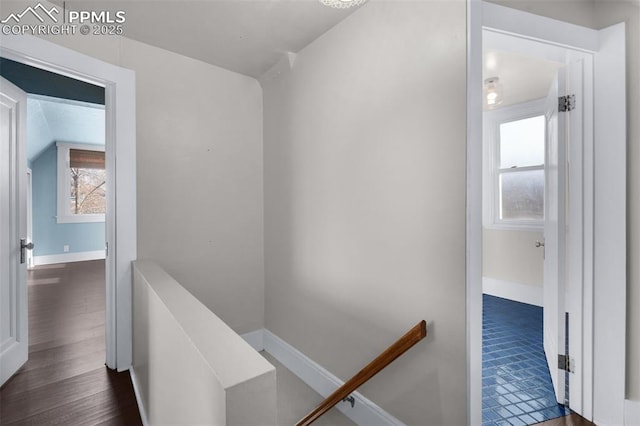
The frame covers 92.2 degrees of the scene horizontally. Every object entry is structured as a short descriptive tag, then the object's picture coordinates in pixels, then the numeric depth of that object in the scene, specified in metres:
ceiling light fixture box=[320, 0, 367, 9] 1.86
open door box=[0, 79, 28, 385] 2.02
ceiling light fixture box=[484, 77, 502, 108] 3.18
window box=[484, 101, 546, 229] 3.89
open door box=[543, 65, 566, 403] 1.98
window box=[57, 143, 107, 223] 6.38
